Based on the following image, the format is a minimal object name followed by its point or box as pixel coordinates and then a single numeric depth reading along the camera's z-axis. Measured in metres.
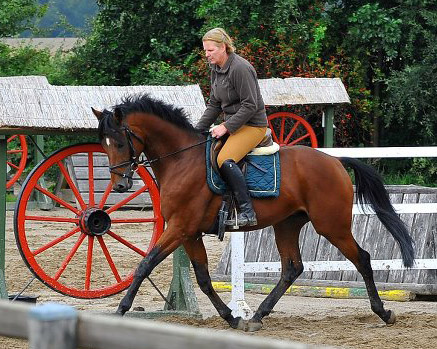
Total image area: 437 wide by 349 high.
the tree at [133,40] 38.03
